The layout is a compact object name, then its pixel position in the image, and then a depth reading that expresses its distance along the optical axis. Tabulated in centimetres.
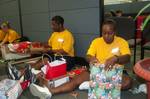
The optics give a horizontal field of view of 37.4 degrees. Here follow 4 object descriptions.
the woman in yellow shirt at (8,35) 509
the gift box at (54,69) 264
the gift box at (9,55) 428
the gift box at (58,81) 266
